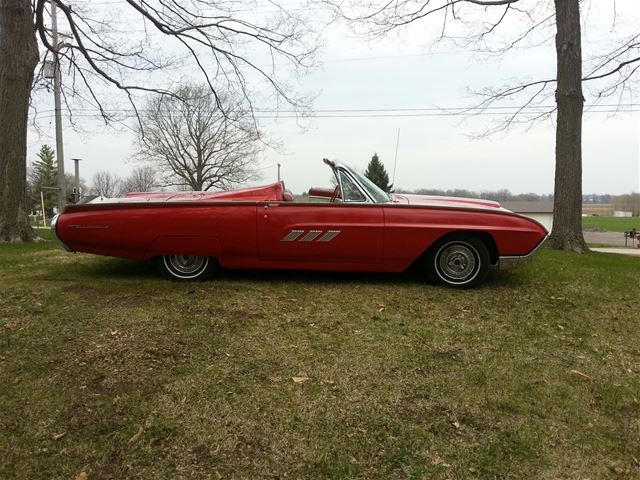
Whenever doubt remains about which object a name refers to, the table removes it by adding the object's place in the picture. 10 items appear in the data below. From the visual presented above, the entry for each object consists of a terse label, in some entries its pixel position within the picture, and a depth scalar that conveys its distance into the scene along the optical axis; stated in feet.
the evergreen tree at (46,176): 225.15
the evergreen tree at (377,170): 143.24
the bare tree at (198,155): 135.13
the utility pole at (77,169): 92.78
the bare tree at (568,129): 31.89
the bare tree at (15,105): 28.55
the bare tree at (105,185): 232.49
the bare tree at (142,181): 166.32
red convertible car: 16.75
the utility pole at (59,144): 66.19
